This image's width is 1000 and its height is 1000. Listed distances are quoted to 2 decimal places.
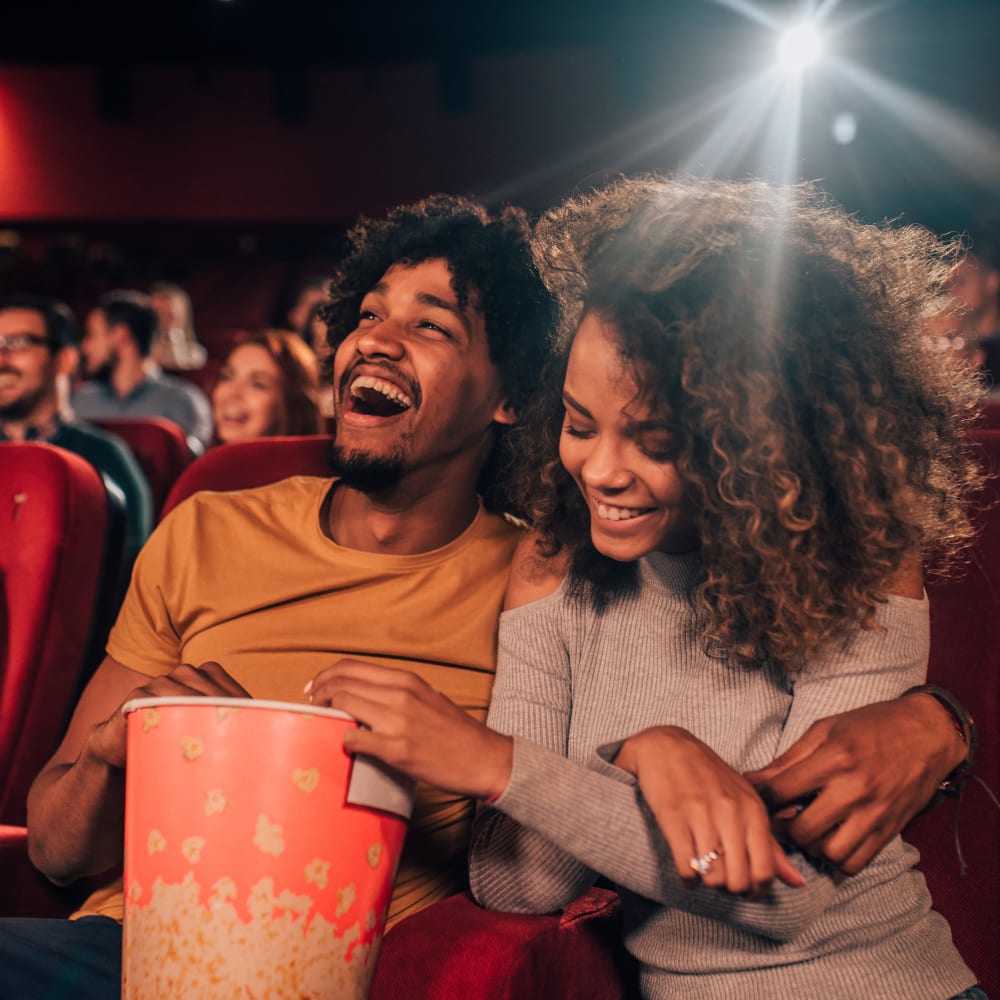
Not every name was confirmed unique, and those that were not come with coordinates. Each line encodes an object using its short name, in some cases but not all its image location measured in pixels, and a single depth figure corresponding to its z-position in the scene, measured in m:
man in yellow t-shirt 1.04
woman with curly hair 0.88
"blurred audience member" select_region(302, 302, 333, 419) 1.68
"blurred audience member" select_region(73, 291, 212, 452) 3.77
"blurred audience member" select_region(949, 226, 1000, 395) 2.39
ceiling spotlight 7.06
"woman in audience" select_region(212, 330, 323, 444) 2.87
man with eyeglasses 2.88
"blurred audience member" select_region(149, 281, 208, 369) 5.15
